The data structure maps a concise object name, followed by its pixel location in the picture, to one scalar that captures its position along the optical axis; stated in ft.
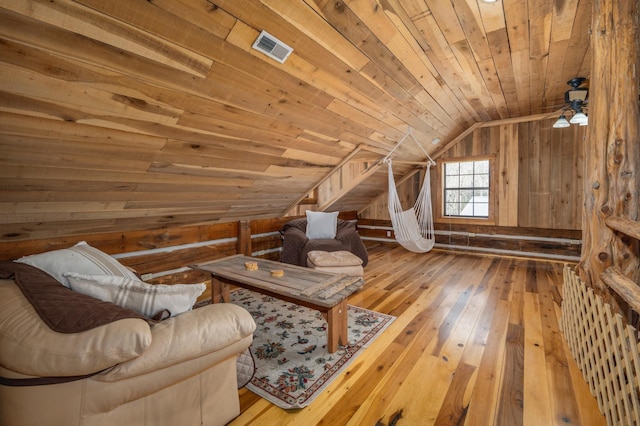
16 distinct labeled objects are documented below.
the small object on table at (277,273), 7.35
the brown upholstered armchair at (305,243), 11.72
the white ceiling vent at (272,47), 5.25
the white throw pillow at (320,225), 13.05
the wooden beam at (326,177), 11.30
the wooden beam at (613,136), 5.60
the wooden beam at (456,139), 15.34
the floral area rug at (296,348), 5.20
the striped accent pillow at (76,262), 4.93
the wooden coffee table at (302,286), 6.15
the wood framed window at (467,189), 15.87
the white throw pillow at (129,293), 3.92
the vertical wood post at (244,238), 11.84
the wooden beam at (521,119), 13.57
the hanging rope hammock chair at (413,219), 12.73
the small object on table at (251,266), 8.01
